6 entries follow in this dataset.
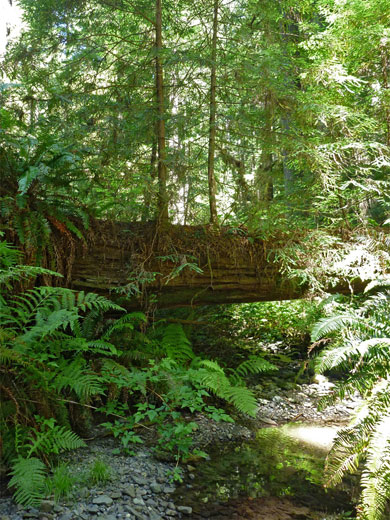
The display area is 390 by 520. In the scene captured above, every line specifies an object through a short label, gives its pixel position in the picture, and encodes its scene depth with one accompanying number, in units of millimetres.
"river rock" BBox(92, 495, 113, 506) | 2925
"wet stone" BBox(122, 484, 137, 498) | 3078
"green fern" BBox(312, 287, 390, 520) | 2922
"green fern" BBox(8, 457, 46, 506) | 2713
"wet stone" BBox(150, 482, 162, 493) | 3193
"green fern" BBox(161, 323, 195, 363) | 4961
